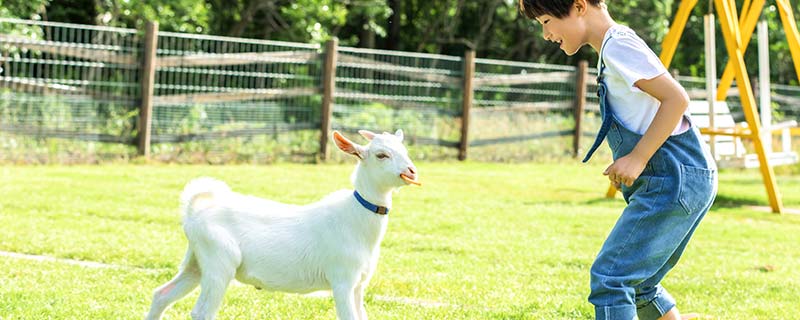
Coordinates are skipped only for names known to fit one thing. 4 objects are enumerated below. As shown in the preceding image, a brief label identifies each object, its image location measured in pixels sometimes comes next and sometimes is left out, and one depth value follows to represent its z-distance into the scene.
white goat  4.55
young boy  3.94
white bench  11.57
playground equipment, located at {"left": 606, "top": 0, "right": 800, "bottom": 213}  10.97
